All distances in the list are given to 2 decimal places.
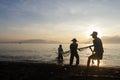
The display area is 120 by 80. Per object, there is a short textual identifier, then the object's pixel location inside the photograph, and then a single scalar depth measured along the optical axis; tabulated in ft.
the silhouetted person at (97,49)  18.75
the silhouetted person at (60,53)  42.88
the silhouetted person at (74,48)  27.52
